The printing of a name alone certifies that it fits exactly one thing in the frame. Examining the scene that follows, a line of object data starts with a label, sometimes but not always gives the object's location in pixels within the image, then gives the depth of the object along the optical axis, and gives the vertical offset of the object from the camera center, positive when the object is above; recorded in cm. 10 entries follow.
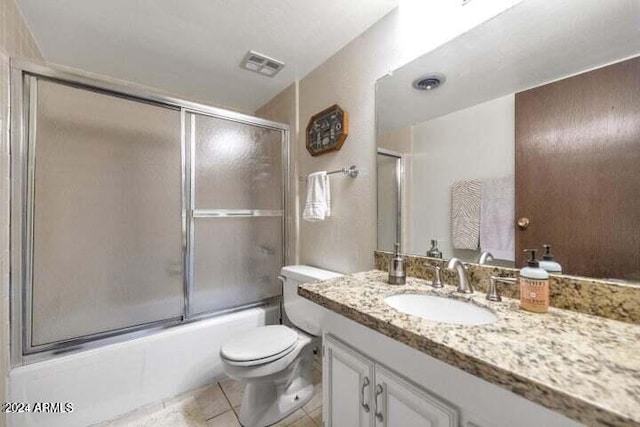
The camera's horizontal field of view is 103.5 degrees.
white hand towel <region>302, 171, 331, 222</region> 158 +11
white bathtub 115 -82
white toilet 118 -71
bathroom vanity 42 -29
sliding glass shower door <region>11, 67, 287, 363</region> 118 +3
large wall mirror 71 +27
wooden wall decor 152 +55
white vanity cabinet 63 -53
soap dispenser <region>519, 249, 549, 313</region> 73 -21
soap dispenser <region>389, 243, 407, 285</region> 106 -24
